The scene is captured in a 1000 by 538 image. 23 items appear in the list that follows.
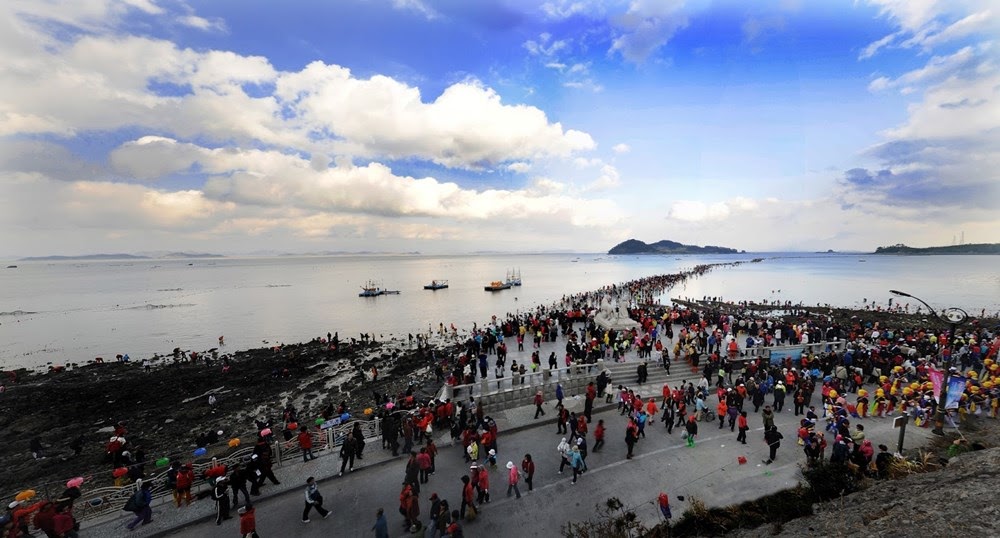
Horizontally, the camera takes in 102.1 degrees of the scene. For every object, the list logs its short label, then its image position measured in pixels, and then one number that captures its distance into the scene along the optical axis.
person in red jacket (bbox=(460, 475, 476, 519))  9.64
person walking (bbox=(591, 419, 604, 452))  12.86
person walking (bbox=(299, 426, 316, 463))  12.42
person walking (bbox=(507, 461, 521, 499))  10.43
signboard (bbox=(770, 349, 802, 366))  20.95
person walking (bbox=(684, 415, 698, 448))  13.13
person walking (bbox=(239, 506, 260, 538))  8.61
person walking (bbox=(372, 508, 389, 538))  8.45
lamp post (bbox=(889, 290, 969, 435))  11.22
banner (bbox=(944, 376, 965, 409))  12.32
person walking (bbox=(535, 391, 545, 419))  14.96
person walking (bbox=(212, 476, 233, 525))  9.74
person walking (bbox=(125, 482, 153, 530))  9.47
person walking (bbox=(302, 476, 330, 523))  9.64
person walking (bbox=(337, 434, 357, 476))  11.75
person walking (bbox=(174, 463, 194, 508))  10.30
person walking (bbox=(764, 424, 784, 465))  12.05
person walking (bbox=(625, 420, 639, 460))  12.38
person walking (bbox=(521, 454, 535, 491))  10.80
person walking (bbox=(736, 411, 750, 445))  13.10
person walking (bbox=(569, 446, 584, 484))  11.15
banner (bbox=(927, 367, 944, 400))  12.64
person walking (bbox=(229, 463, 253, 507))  10.12
